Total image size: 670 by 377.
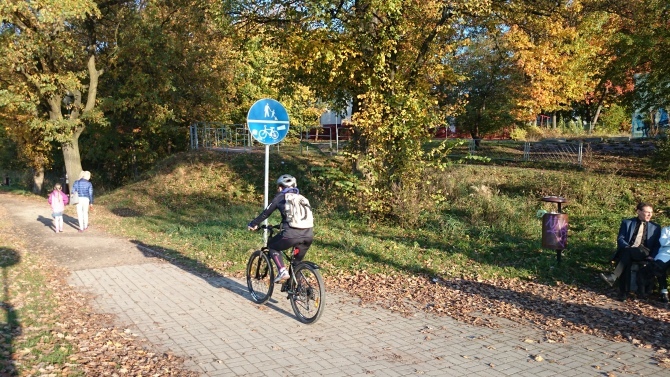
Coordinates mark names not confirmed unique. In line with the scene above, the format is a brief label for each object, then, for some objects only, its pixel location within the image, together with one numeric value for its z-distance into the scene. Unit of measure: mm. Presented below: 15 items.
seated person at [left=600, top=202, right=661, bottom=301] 7402
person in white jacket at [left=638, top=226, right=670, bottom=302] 7098
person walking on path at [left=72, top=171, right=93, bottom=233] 13915
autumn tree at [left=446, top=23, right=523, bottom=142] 24609
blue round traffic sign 9000
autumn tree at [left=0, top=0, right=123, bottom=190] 20109
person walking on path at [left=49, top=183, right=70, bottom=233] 13898
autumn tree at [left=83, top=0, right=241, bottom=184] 22297
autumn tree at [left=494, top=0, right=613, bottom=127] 23656
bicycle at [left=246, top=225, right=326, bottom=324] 6198
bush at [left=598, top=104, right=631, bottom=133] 37656
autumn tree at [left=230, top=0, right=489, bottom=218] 11625
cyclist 6477
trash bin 8633
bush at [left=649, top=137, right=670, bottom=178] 13984
